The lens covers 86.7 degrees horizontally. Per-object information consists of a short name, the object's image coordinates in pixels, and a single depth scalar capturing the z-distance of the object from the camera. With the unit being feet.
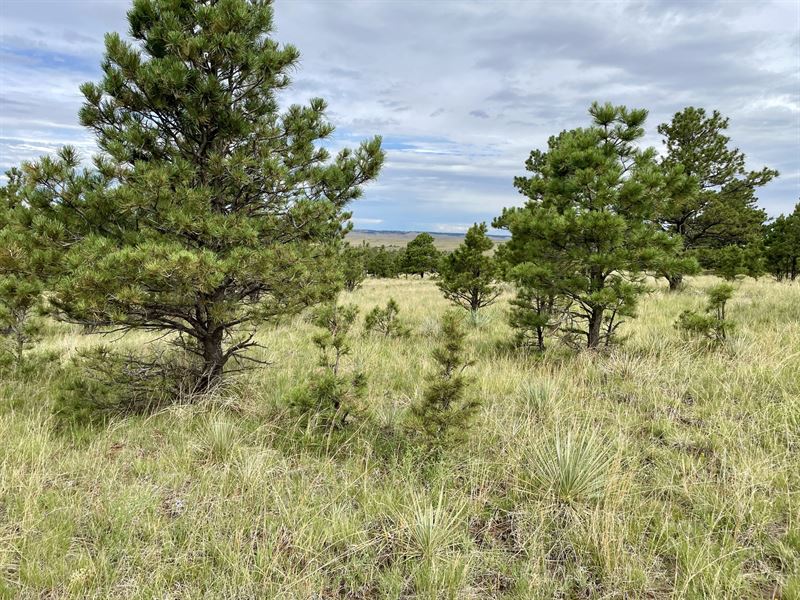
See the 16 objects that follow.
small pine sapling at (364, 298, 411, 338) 30.68
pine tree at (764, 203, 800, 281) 74.02
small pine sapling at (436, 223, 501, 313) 39.04
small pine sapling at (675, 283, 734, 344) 21.08
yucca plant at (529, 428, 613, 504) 9.83
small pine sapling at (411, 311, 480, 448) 11.28
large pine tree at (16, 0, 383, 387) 12.37
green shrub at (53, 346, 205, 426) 14.60
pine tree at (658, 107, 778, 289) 55.01
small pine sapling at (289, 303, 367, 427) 12.70
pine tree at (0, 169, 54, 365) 11.92
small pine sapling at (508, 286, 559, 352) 22.59
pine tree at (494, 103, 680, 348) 19.57
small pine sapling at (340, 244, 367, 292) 68.80
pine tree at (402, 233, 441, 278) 135.23
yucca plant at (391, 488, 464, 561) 8.30
